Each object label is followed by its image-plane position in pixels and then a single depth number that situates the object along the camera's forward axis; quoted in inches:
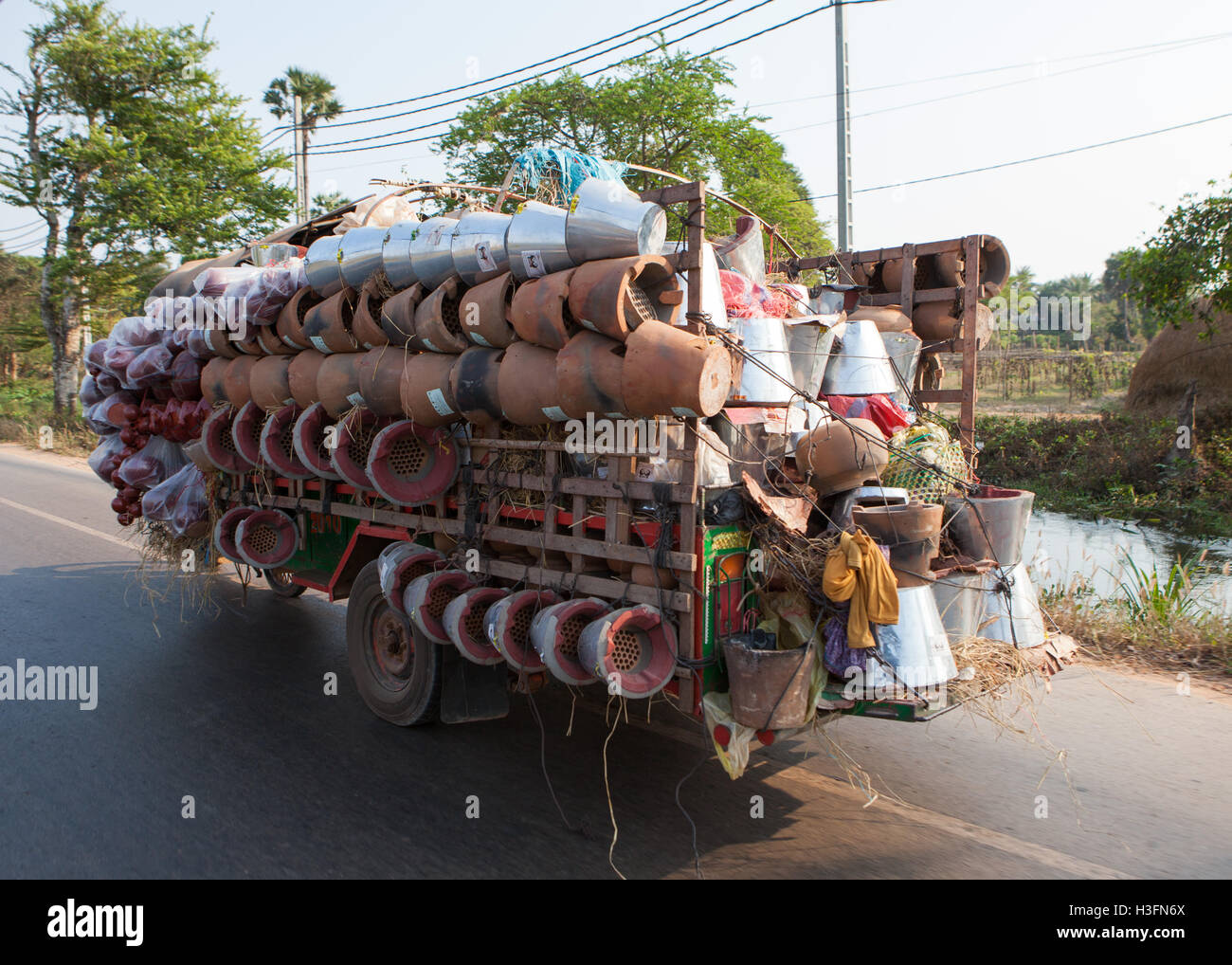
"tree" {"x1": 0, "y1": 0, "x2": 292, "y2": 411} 819.4
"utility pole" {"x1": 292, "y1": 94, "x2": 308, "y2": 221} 845.2
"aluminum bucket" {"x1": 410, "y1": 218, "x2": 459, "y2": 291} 162.9
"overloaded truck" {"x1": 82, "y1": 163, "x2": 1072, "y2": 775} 131.2
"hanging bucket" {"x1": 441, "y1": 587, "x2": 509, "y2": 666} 155.3
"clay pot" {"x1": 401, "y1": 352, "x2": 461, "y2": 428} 161.2
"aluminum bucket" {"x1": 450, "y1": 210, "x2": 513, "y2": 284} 153.2
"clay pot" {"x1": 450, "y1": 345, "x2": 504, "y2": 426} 153.1
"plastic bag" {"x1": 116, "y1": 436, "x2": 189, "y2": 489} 253.3
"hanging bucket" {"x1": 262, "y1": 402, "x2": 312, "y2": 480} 198.2
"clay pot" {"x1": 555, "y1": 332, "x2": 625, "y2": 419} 130.7
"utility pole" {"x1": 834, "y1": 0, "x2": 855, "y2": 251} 499.5
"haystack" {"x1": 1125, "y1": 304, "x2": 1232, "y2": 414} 547.5
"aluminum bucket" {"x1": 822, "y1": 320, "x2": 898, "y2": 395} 177.9
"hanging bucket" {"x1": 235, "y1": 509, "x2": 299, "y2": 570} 218.4
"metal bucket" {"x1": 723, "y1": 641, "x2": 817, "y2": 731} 127.3
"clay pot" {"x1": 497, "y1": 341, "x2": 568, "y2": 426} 141.4
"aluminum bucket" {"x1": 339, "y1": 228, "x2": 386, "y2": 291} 177.6
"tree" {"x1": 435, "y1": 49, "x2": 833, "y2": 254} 678.5
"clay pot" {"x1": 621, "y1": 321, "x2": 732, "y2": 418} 122.8
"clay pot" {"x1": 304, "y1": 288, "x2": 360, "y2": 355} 180.7
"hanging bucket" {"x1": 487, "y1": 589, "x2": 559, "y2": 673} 146.2
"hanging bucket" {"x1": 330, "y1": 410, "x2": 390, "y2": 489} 175.8
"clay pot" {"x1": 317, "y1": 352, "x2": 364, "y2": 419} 178.7
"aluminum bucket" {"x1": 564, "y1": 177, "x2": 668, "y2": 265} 133.1
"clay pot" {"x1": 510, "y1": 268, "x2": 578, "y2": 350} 135.9
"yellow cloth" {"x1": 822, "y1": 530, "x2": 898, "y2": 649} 126.3
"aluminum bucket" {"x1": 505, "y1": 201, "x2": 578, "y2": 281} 140.7
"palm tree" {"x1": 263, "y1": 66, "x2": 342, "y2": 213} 1129.4
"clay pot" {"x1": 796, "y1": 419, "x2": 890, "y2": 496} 142.6
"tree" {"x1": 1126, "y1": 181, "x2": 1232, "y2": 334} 418.3
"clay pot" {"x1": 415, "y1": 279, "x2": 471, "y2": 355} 159.8
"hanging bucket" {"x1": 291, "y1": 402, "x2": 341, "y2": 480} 185.0
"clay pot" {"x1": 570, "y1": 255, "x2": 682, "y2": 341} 128.0
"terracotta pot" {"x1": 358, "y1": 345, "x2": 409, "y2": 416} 169.3
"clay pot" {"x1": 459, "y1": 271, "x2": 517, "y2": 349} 149.2
